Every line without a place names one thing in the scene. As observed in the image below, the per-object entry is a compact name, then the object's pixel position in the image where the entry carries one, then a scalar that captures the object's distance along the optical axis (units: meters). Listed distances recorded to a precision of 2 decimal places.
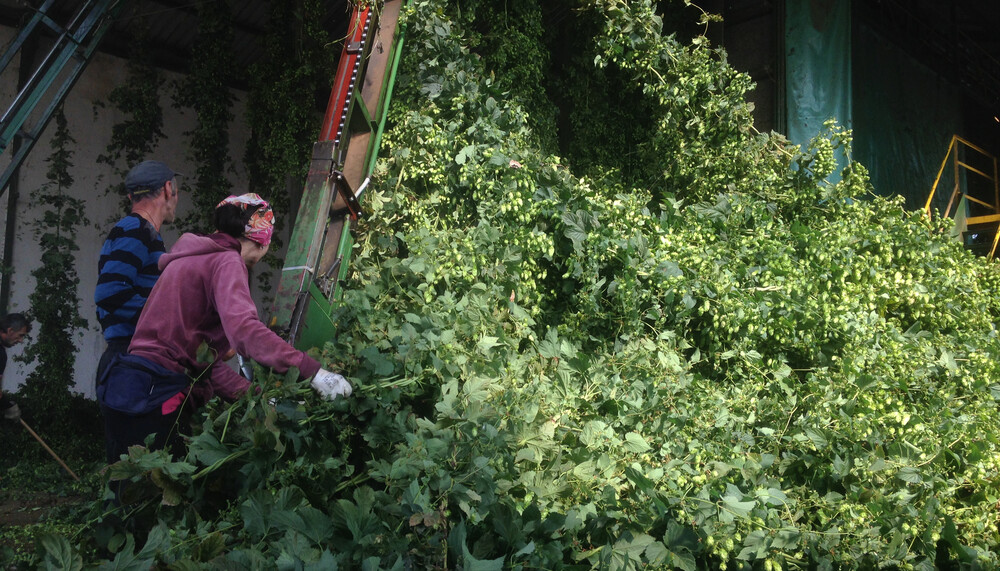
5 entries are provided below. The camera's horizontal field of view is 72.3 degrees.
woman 2.81
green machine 3.47
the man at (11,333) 6.28
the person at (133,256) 3.24
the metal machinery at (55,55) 5.22
